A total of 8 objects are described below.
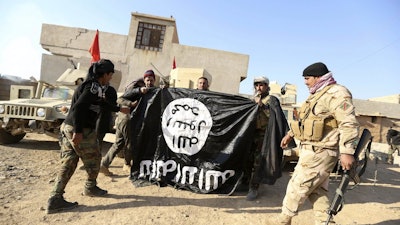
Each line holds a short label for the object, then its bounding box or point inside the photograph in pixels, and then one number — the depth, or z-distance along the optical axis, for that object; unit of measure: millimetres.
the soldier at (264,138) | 3666
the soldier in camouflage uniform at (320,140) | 2402
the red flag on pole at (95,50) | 10852
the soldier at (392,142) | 10125
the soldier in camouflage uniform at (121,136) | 4137
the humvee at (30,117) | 5219
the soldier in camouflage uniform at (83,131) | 2881
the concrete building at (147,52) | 15609
